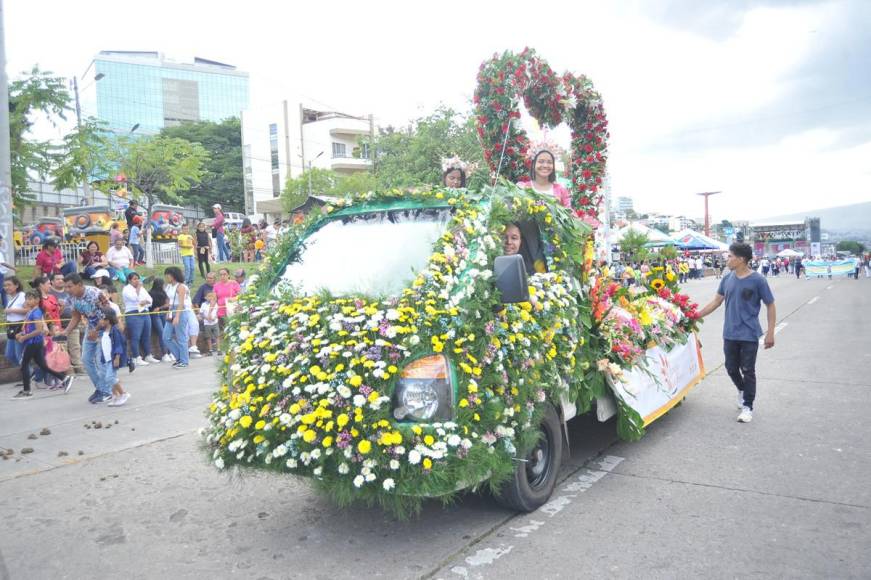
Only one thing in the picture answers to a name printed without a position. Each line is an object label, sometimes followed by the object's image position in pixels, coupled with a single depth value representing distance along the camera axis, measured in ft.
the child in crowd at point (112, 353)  27.32
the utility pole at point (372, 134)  146.32
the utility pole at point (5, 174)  40.29
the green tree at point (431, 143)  112.37
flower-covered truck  11.66
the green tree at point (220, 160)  197.36
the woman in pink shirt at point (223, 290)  44.21
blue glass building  305.12
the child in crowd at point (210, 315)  44.70
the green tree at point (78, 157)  64.69
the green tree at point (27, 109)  56.95
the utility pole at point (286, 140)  200.78
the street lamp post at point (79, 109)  87.24
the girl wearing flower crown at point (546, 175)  22.22
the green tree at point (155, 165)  77.10
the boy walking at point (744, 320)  21.71
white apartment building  193.98
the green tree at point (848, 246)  528.17
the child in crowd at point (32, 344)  31.40
